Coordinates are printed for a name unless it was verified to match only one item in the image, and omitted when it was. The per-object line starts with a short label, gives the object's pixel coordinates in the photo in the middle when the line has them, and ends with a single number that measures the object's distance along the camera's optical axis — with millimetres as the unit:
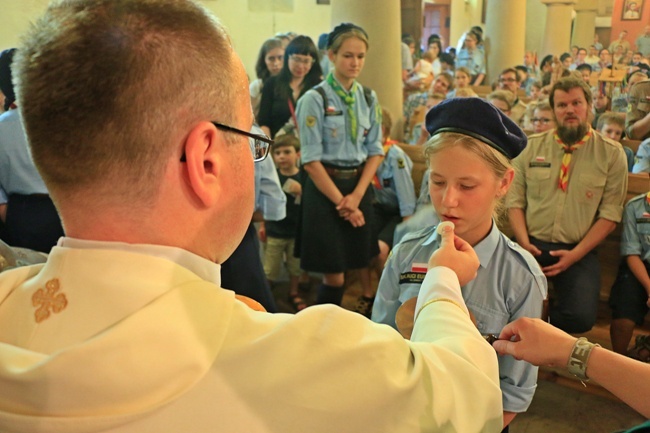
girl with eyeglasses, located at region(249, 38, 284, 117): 5422
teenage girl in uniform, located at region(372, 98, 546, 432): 1829
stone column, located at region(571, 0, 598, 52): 18922
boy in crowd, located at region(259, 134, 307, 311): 4465
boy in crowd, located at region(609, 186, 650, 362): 3393
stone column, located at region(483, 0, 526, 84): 12734
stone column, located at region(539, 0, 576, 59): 18219
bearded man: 3480
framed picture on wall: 14812
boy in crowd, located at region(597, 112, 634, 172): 5070
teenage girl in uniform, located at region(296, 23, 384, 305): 3684
